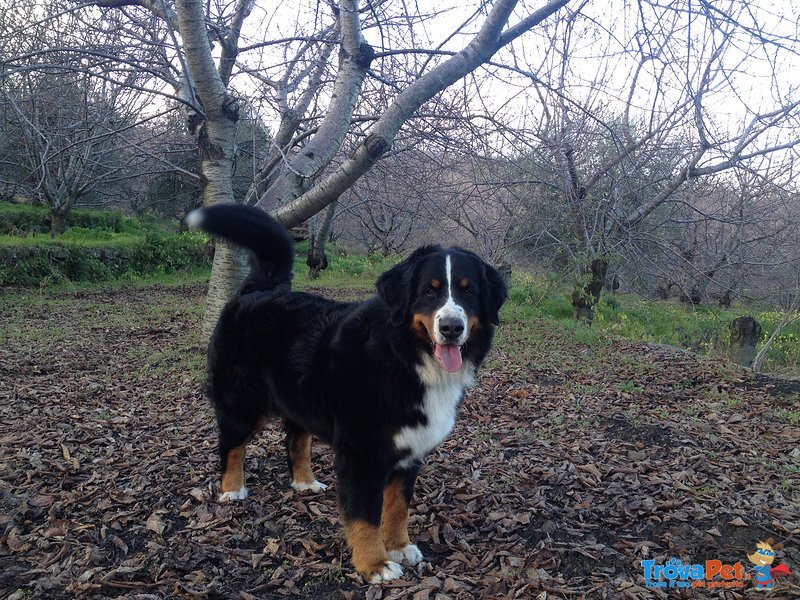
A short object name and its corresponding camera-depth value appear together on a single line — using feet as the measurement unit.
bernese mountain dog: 9.59
